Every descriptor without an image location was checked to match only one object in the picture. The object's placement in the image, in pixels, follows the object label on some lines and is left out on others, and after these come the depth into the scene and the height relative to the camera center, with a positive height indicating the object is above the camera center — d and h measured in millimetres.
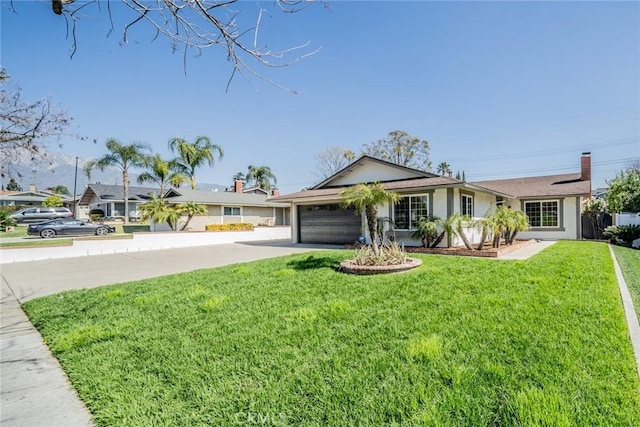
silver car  29688 +421
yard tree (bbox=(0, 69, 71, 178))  3930 +1231
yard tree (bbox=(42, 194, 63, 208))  42000 +2232
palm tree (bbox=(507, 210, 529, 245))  12427 -492
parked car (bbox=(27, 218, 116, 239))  19531 -635
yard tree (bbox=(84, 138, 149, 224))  31297 +5796
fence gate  17844 -942
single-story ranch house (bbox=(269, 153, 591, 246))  13547 +482
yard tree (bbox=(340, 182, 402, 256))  8445 +398
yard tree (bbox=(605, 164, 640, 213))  15836 +807
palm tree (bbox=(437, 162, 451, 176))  40156 +5687
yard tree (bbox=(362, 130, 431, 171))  38000 +7629
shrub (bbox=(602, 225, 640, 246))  14807 -1204
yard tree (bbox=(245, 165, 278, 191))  51844 +6342
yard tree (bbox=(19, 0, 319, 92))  2873 +1833
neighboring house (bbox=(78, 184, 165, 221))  37844 +2338
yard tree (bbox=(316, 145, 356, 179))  41662 +7285
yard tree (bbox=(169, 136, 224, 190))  33688 +6787
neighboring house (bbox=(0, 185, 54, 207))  47756 +3233
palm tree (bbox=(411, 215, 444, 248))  12605 -714
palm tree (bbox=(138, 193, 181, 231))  20689 +307
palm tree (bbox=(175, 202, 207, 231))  22125 +507
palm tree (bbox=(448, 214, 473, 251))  11758 -422
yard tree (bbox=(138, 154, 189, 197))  31188 +4401
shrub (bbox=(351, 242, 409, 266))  7707 -1093
